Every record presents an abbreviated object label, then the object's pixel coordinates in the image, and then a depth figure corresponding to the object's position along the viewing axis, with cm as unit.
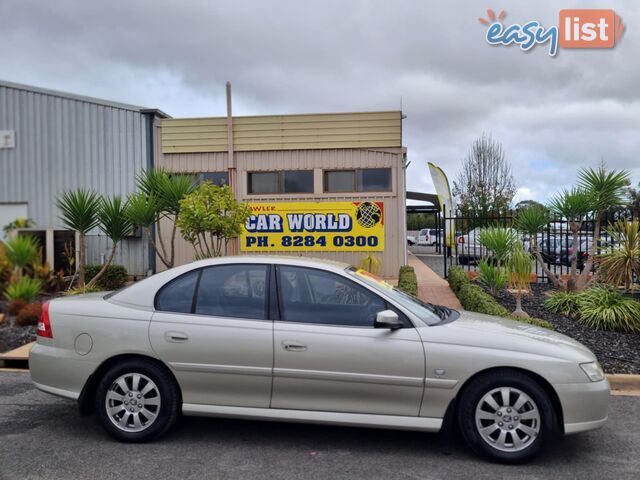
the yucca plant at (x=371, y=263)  1195
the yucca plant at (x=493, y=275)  977
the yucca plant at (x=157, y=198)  977
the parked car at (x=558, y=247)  1915
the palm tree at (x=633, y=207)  954
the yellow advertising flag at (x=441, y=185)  2378
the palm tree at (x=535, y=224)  989
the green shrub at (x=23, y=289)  822
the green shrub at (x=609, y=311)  777
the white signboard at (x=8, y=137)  1356
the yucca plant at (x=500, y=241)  927
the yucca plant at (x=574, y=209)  948
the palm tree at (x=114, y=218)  996
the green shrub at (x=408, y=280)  908
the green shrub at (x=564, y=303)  870
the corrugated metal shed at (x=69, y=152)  1337
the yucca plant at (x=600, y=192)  931
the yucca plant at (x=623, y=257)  839
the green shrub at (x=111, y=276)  1216
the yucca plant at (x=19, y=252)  780
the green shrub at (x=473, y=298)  709
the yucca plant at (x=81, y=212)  973
